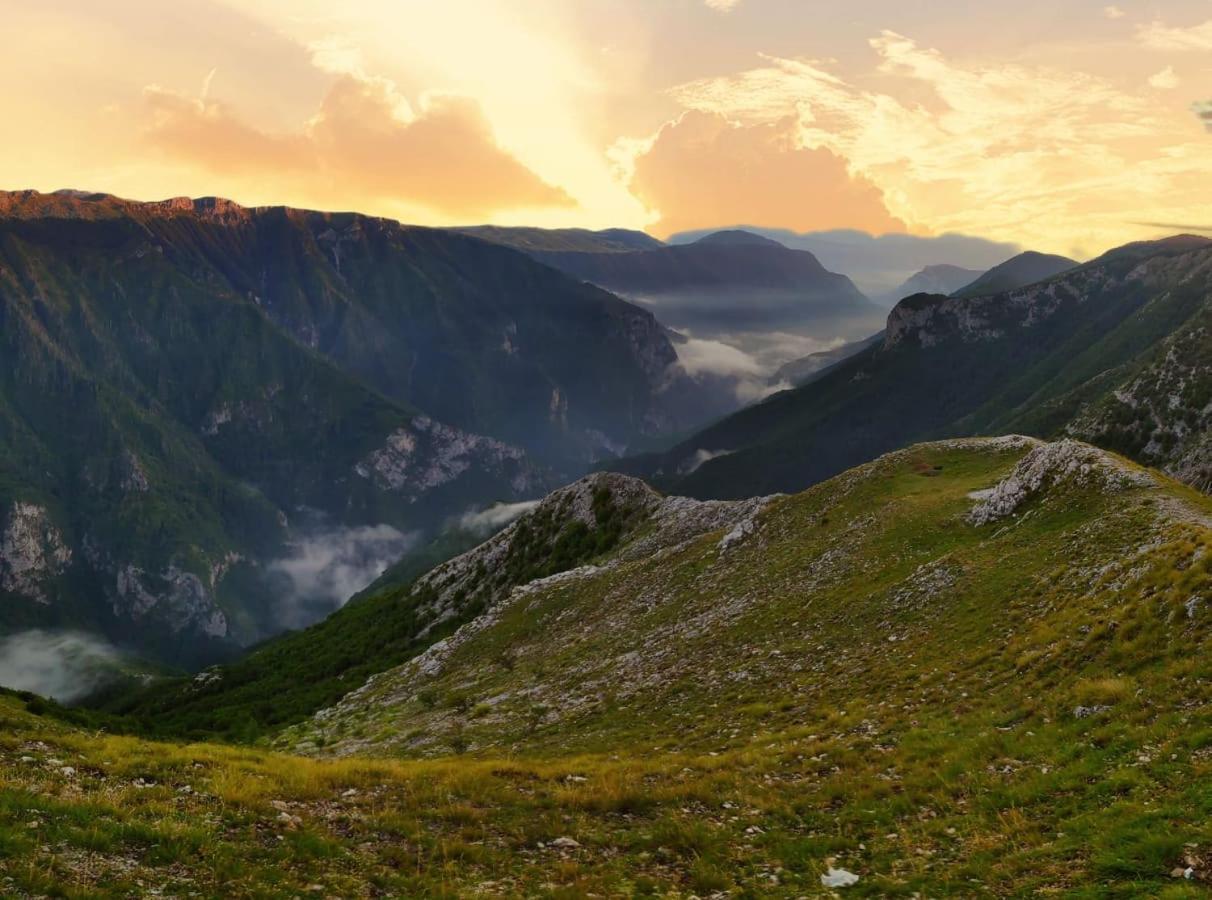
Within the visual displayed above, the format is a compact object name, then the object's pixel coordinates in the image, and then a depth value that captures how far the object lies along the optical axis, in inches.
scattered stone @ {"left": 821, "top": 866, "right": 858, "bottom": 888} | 631.8
